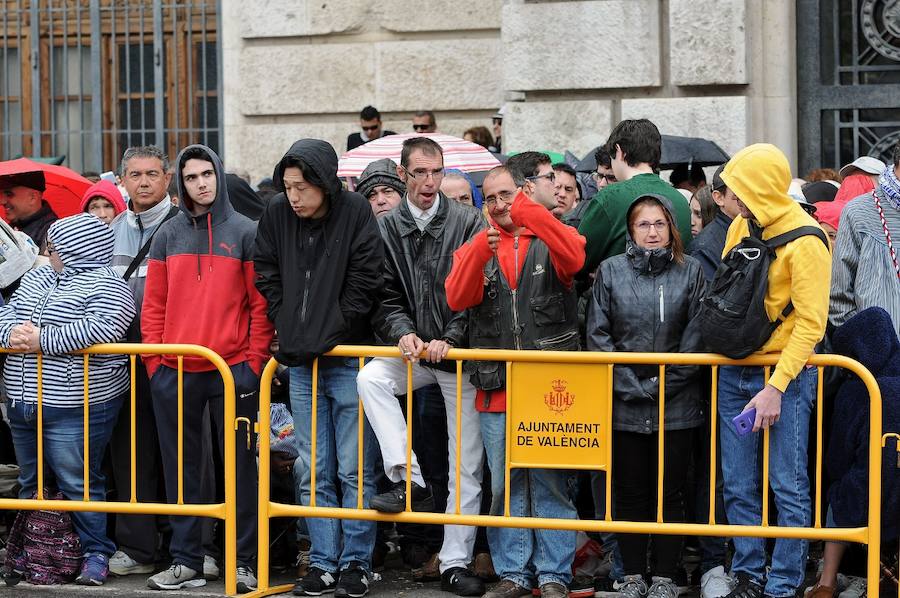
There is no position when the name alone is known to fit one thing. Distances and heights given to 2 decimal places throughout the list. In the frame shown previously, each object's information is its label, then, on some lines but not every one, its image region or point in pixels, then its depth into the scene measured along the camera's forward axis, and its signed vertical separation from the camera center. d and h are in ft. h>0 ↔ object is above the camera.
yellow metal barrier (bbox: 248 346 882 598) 29.63 -2.92
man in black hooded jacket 32.03 -0.28
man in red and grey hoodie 33.12 -0.59
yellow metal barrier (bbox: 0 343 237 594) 32.03 -3.07
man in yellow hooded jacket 29.63 -1.45
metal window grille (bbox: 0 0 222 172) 65.28 +6.26
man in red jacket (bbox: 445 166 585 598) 31.76 -0.69
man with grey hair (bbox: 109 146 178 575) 34.46 -1.31
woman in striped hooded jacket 33.25 -1.04
